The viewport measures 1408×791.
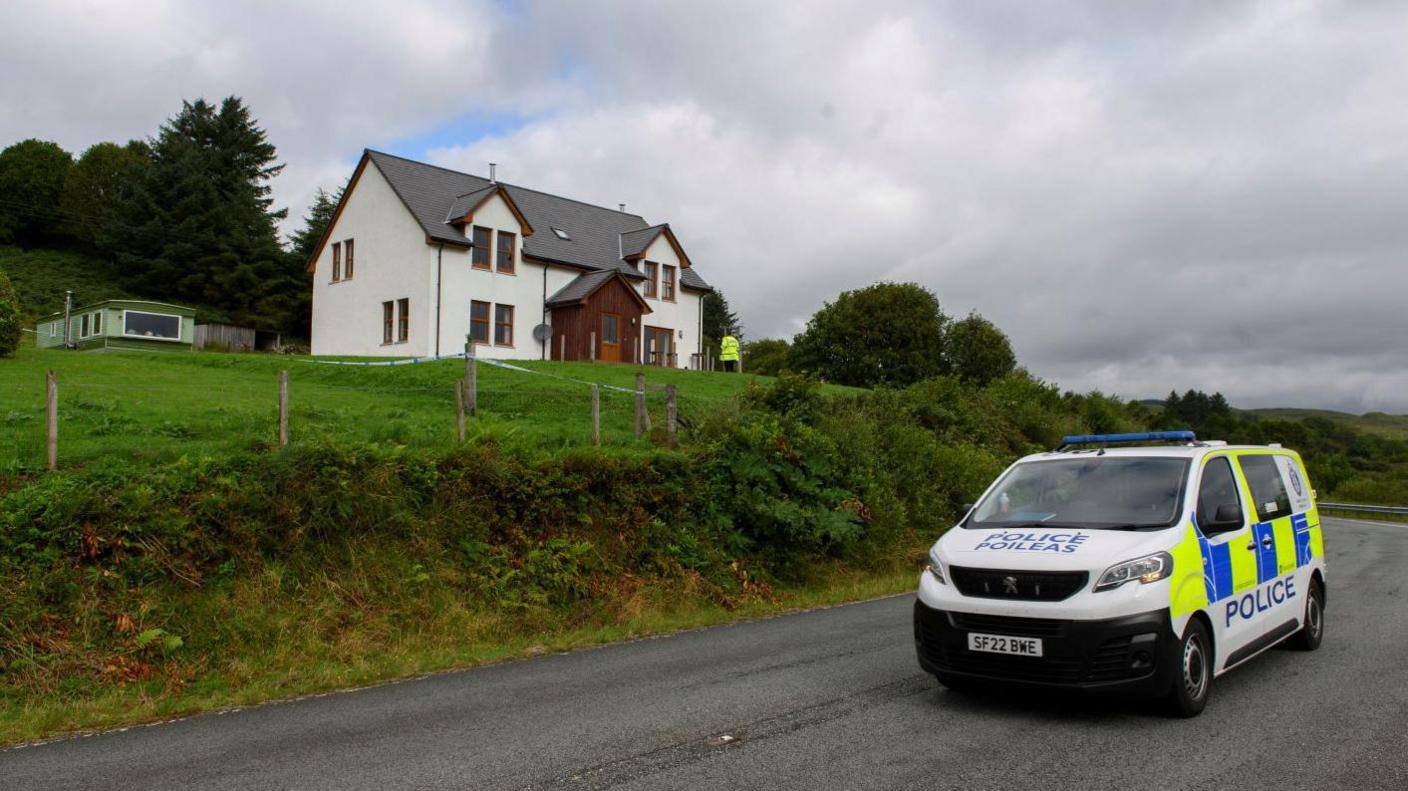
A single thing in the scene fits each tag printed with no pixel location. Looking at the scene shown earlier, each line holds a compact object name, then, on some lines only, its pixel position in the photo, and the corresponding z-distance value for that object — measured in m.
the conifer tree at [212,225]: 57.78
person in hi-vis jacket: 37.59
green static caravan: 39.25
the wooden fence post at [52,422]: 9.55
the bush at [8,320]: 20.77
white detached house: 35.50
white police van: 6.09
